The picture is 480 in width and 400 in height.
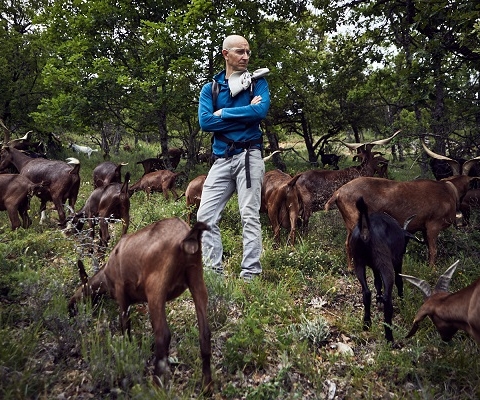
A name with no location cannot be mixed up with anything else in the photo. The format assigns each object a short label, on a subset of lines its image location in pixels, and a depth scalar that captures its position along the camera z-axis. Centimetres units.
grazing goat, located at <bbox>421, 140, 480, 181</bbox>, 609
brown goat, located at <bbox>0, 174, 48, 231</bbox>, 609
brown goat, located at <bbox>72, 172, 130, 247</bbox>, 596
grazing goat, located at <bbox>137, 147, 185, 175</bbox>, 1413
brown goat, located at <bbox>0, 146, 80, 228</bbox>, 717
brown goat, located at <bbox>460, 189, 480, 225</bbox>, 631
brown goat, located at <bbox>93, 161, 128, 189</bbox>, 915
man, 446
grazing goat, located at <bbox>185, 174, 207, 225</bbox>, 738
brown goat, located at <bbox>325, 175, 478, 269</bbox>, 512
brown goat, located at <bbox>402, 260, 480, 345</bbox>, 279
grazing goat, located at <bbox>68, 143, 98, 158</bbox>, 2363
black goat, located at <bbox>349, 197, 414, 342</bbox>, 346
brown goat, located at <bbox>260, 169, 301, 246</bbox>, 629
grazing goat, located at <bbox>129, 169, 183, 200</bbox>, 1036
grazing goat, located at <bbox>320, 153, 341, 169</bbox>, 1594
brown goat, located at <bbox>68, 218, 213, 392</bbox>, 253
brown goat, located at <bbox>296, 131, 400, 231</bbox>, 668
